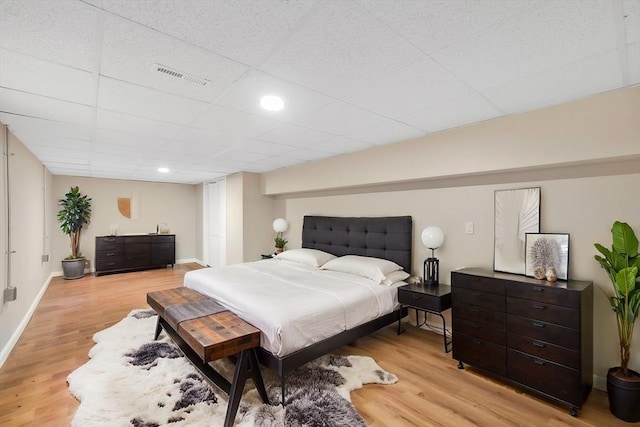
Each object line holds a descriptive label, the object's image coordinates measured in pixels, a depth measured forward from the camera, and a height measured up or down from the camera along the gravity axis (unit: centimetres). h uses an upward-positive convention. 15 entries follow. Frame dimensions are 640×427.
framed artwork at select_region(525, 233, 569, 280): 238 -35
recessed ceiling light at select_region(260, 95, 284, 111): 211 +84
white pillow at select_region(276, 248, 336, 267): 405 -65
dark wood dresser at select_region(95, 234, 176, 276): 637 -96
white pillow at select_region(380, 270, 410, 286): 319 -74
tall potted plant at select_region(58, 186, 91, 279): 596 -24
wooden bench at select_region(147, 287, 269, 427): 186 -89
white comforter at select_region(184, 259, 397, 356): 215 -78
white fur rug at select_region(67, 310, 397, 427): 189 -137
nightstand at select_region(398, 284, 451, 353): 275 -85
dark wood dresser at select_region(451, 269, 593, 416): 197 -91
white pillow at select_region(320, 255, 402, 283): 323 -65
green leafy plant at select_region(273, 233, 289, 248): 544 -57
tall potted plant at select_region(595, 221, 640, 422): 187 -64
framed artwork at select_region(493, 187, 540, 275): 259 -10
